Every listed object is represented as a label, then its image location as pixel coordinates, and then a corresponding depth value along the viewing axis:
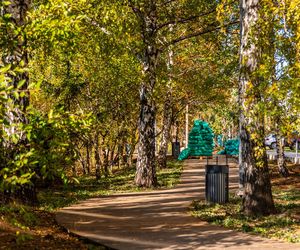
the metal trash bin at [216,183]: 14.70
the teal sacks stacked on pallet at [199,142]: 42.34
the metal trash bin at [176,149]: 46.06
